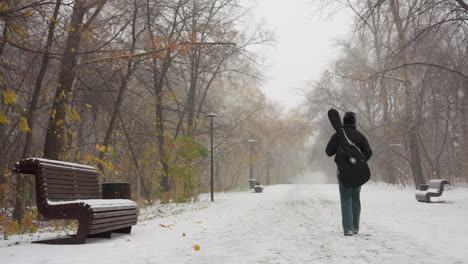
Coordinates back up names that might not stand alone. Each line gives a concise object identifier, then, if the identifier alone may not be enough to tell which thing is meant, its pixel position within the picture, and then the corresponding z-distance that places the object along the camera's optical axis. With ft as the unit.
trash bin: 27.27
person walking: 21.88
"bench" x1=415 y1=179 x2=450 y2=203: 41.65
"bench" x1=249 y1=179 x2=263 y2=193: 83.82
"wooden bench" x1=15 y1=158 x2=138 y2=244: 18.89
